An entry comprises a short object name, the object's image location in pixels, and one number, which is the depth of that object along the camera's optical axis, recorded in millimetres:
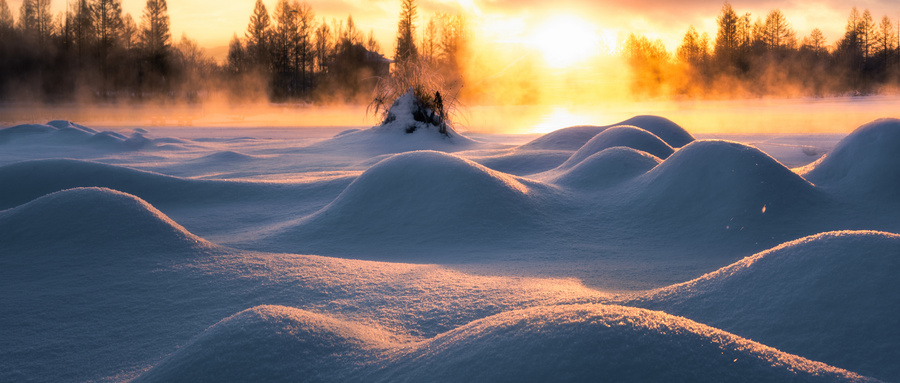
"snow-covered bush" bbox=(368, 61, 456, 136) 10195
